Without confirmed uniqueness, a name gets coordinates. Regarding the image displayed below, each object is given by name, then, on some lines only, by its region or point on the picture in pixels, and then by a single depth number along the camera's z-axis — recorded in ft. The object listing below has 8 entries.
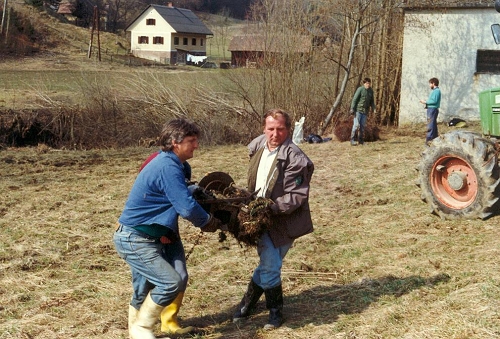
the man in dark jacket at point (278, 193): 16.69
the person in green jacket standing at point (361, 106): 52.37
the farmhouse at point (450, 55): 62.49
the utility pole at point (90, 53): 144.25
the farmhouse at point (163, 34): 214.28
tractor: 26.76
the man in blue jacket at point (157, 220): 15.28
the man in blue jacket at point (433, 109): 50.08
